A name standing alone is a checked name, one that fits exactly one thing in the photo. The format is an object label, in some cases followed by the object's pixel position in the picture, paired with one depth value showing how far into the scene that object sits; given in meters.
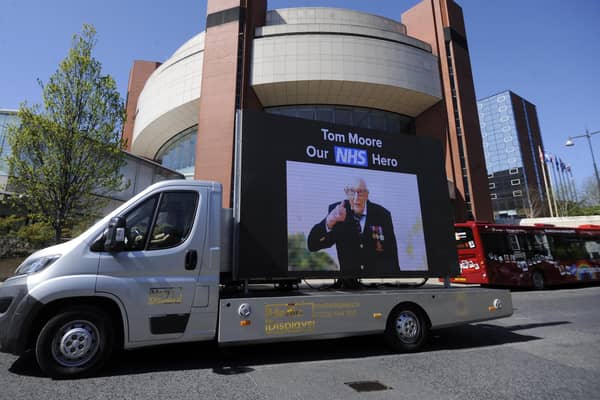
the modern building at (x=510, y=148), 70.75
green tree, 11.30
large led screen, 5.05
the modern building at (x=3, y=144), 11.83
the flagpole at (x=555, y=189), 43.95
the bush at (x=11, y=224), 13.22
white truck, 3.84
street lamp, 21.62
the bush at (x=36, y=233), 12.64
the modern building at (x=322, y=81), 26.98
